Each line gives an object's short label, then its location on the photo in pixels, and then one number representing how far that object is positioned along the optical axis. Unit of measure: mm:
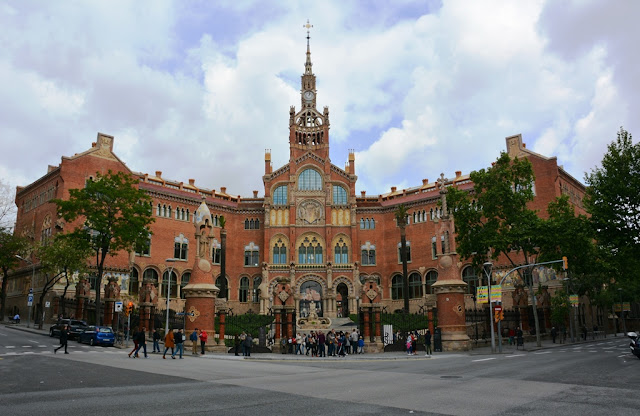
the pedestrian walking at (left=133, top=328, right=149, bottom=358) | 23672
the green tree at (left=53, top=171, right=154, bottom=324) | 37562
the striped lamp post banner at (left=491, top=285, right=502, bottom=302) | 30484
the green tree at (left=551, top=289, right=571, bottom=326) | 41344
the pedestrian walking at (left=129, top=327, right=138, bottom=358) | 23625
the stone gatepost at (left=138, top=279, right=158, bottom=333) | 33406
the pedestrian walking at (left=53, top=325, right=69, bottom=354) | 23953
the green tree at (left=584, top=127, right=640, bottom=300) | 25703
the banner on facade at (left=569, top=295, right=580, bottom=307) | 39041
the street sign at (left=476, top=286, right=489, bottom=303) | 32375
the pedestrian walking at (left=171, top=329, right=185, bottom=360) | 24016
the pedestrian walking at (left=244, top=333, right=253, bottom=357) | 26812
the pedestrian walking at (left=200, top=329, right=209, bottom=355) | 27312
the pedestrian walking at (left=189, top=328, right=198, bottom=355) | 26938
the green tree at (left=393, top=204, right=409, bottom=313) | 48288
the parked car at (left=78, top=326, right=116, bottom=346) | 31536
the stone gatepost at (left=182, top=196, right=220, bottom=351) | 29489
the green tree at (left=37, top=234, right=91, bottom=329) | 38188
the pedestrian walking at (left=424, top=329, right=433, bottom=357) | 28328
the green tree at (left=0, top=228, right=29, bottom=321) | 47625
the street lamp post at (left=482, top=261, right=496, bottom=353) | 29811
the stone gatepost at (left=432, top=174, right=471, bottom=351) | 31431
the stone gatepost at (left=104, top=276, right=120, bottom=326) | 37312
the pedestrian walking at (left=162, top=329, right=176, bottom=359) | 23609
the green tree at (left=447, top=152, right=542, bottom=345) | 37375
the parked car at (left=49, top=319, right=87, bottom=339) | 34094
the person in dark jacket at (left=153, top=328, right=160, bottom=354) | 27047
